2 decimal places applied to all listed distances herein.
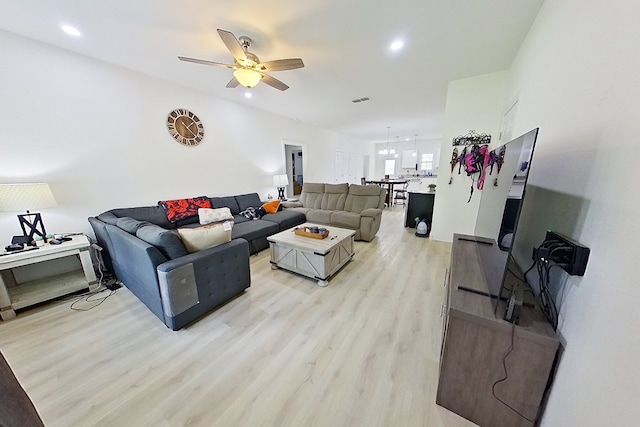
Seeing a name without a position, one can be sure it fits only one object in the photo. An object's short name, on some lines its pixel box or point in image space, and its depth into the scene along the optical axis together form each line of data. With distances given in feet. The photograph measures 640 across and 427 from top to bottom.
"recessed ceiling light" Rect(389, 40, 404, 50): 7.30
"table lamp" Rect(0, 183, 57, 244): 6.06
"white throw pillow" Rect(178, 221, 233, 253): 6.09
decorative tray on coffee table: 8.64
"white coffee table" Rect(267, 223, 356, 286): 7.84
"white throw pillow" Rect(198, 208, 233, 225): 10.93
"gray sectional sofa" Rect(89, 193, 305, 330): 5.48
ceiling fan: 6.67
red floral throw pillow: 10.37
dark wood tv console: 2.98
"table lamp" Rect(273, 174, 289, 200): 15.98
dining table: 22.52
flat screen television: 3.03
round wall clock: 10.73
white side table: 6.07
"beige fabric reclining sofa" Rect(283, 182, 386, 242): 12.44
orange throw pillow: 13.51
